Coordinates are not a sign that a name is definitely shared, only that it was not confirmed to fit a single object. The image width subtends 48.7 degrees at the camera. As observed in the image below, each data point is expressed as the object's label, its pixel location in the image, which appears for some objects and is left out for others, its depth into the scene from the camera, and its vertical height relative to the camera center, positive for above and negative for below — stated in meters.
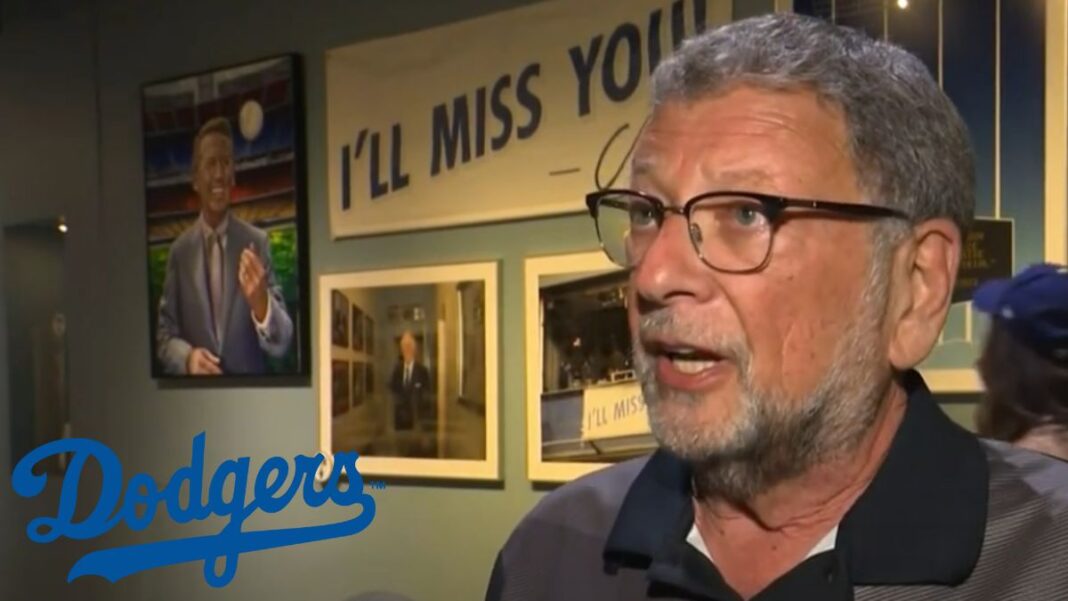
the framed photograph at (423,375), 2.08 -0.17
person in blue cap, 1.38 -0.11
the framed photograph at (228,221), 2.36 +0.13
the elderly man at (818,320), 0.84 -0.03
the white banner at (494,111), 1.93 +0.30
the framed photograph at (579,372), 1.91 -0.16
